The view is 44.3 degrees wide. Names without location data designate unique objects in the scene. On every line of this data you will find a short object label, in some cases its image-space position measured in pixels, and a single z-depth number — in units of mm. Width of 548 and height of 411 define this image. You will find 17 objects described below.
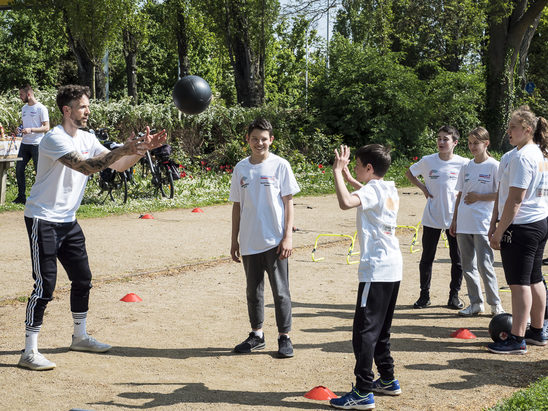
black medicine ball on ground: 5953
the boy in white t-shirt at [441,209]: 7488
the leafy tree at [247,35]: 25672
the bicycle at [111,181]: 14950
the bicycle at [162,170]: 15438
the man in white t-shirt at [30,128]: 13859
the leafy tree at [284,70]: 54938
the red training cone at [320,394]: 4770
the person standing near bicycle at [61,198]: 5309
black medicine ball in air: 8562
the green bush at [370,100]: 22969
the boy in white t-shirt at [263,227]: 5777
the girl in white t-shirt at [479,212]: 6938
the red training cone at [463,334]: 6391
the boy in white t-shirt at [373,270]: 4613
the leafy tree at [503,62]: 25125
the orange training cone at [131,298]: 7504
